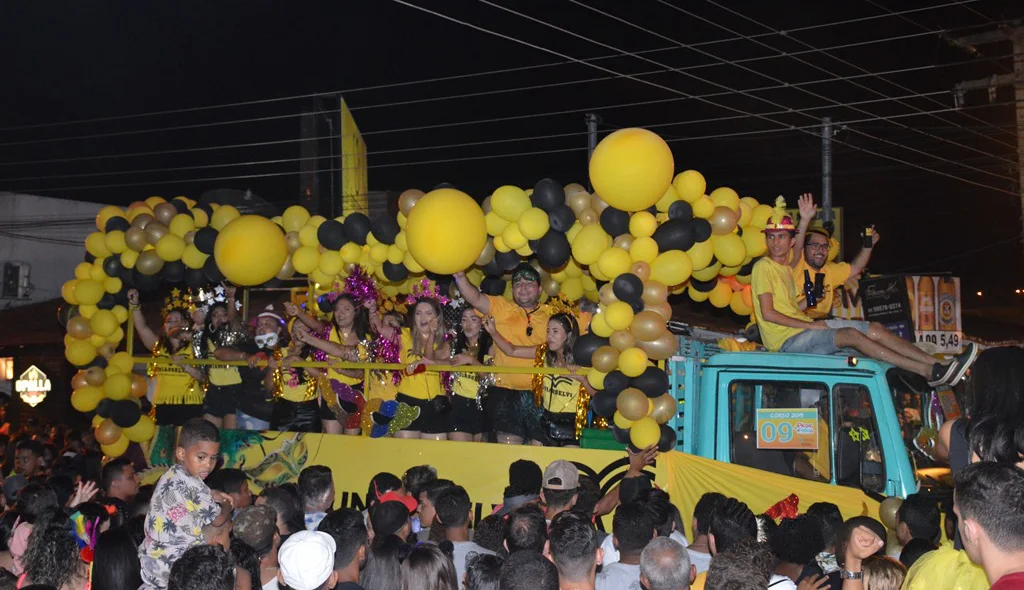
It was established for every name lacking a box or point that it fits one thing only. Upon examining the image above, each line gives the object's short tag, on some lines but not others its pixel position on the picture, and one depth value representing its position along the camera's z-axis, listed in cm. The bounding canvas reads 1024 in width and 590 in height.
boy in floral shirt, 543
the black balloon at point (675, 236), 779
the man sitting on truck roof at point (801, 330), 692
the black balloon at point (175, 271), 1023
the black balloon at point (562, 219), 829
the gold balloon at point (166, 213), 1035
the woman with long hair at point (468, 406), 948
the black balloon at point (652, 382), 770
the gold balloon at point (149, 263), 1020
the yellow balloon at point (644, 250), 778
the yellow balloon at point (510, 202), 834
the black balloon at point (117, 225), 1059
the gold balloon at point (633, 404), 755
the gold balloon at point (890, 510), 647
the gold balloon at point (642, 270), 780
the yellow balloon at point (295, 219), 988
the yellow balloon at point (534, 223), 823
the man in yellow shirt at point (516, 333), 911
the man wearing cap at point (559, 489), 638
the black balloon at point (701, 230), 796
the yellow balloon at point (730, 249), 834
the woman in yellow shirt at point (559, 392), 882
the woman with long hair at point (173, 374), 1080
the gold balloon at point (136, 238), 1030
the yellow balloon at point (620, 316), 766
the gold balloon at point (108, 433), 1068
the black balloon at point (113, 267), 1073
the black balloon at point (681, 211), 795
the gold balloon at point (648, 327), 762
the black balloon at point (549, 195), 829
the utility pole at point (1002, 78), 1509
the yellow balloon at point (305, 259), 969
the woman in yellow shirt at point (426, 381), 955
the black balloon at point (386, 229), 912
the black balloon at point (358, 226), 936
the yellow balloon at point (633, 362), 762
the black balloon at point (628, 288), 769
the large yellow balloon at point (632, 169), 746
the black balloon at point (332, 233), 952
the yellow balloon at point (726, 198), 833
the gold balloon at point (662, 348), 766
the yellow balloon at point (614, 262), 779
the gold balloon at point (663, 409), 771
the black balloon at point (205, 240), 989
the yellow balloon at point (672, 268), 777
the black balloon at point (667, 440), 770
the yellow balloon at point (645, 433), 753
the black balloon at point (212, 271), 993
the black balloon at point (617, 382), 780
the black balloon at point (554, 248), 834
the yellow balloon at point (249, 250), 933
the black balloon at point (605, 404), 789
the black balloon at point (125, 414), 1064
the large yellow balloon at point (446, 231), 823
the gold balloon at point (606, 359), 779
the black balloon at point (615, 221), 793
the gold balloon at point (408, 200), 906
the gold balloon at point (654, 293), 777
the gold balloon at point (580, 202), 829
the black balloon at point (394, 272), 941
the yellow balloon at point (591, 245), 797
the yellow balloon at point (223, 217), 1009
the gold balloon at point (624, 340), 773
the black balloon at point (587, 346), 800
